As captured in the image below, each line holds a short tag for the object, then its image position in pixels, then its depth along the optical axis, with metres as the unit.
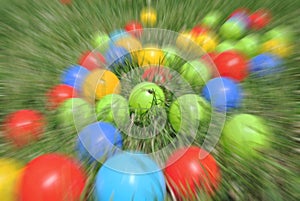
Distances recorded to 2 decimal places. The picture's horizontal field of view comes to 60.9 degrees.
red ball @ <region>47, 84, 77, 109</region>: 0.47
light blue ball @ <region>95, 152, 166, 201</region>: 0.31
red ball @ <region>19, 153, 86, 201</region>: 0.30
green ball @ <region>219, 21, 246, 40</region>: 0.64
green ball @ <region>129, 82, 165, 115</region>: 0.46
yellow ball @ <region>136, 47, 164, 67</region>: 0.55
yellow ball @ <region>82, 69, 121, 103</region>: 0.47
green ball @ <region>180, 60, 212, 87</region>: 0.50
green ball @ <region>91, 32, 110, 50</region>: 0.59
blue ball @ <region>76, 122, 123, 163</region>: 0.38
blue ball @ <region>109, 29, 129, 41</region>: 0.59
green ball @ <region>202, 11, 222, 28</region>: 0.70
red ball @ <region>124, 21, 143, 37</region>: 0.61
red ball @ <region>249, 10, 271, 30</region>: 0.67
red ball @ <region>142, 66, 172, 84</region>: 0.52
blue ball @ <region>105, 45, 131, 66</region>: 0.54
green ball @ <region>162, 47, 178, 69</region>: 0.55
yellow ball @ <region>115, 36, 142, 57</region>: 0.55
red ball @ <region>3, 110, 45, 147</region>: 0.41
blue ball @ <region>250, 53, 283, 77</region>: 0.52
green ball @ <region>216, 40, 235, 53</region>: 0.57
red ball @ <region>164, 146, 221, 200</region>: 0.33
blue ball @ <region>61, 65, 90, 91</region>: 0.49
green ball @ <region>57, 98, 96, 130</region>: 0.43
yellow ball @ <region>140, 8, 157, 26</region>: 0.73
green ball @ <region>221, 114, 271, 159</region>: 0.37
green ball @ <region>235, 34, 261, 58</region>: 0.56
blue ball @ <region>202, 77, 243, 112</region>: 0.45
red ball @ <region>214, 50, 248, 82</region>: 0.51
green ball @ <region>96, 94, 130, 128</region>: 0.44
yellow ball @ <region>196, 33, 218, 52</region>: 0.59
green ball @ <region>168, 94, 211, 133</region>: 0.42
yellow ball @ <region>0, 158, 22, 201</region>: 0.31
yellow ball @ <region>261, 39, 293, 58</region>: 0.55
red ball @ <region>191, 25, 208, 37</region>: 0.63
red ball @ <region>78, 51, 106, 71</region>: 0.53
